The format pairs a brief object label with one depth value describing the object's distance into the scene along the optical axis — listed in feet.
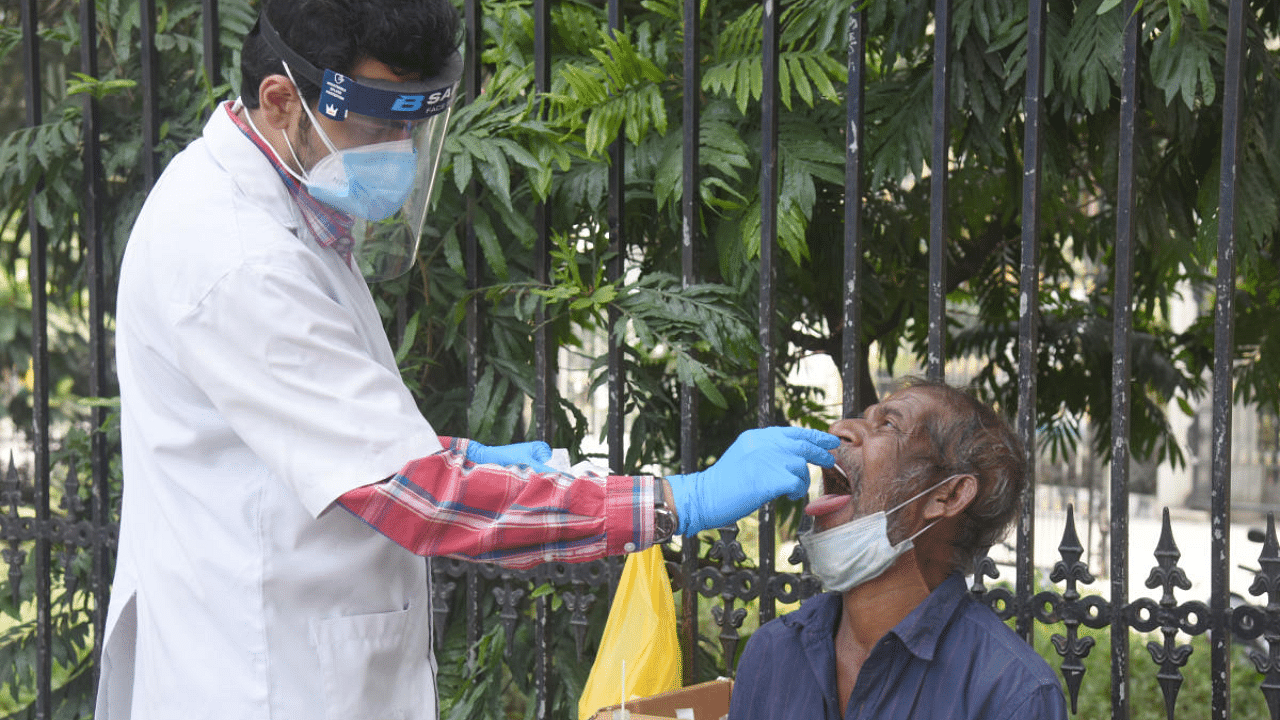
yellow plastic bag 9.21
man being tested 7.47
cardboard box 8.23
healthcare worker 6.08
